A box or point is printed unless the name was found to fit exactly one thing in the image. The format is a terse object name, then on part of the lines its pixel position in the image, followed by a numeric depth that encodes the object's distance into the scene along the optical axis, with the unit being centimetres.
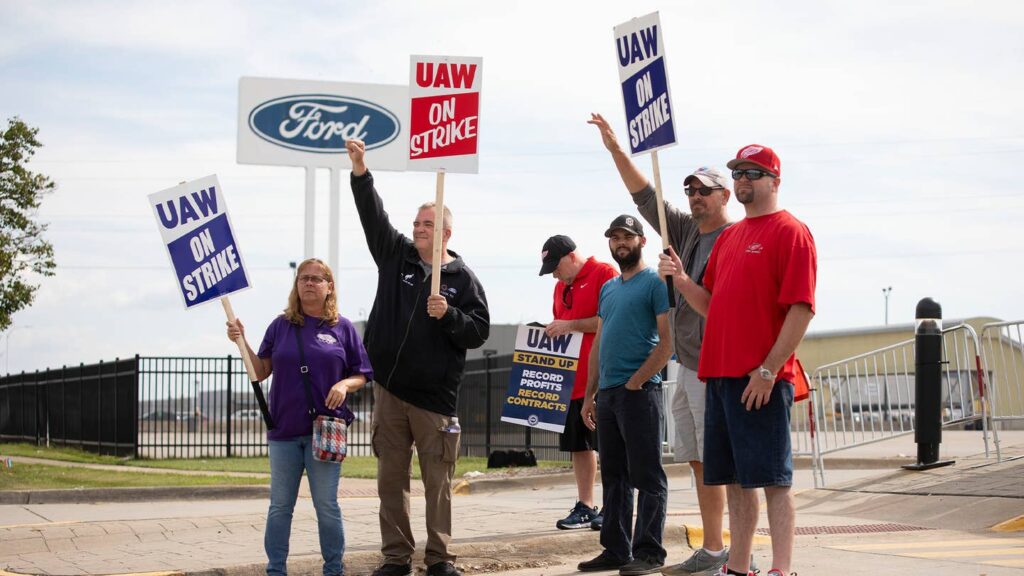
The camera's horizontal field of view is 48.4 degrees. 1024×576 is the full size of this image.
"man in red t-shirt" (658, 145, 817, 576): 529
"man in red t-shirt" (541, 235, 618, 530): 820
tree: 1881
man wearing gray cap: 632
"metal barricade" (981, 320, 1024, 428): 1216
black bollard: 1118
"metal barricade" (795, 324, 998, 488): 1191
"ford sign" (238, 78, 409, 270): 1597
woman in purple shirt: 641
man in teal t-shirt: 670
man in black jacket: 660
